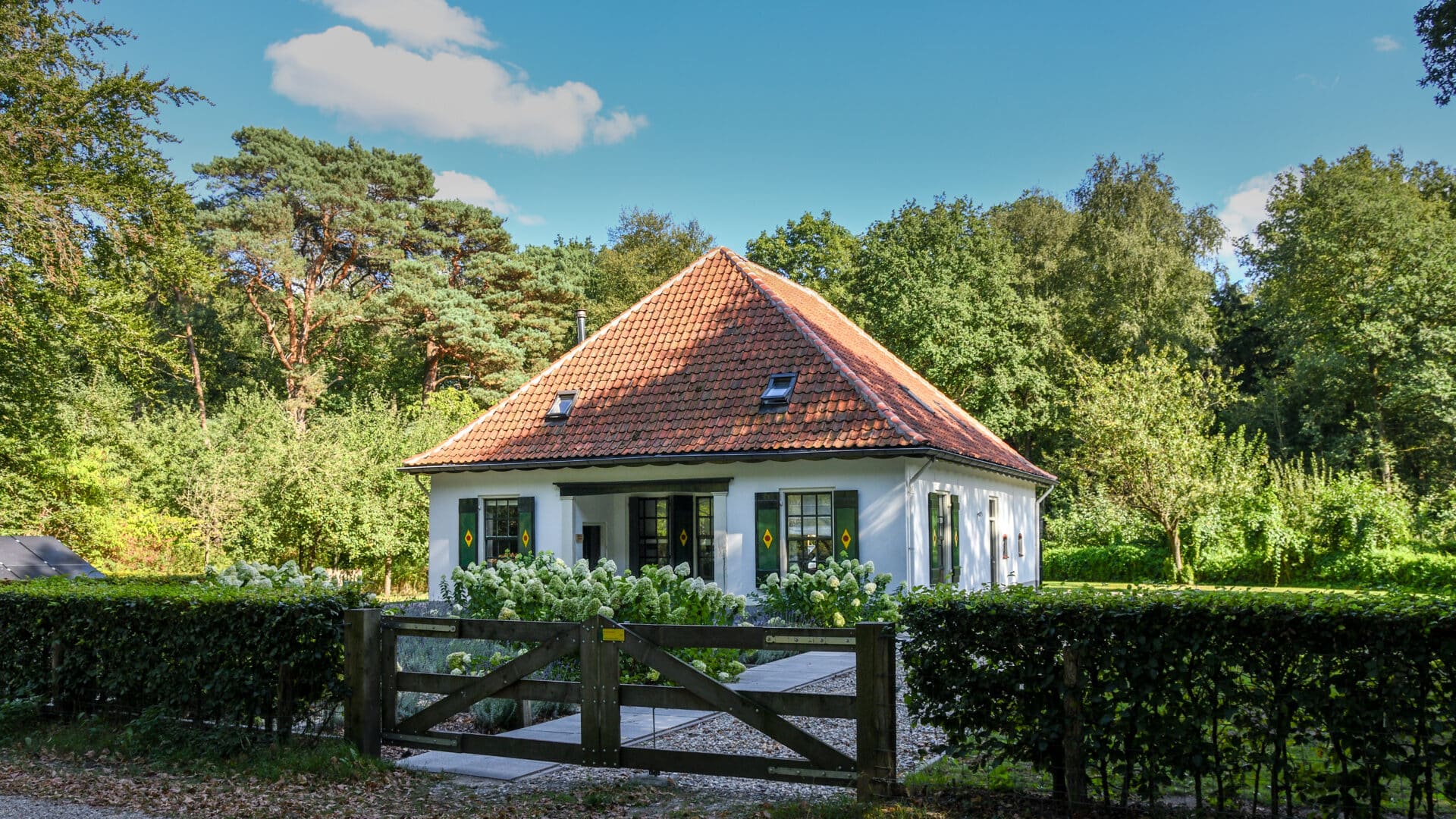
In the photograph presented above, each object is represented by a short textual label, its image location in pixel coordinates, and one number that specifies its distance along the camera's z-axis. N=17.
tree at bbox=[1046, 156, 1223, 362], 38.12
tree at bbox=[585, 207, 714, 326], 40.94
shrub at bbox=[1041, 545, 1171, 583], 28.66
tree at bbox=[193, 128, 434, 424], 32.28
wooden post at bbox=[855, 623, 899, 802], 5.85
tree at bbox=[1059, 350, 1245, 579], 27.80
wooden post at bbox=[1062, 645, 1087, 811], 5.53
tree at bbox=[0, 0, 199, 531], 15.31
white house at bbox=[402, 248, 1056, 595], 15.43
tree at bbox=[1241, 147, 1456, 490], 32.12
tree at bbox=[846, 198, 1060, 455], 33.06
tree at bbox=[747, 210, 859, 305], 41.91
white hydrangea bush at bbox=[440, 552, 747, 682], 9.99
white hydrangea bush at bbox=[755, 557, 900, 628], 13.24
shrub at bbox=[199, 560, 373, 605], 10.70
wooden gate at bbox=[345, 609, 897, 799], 5.91
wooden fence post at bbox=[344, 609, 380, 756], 7.22
